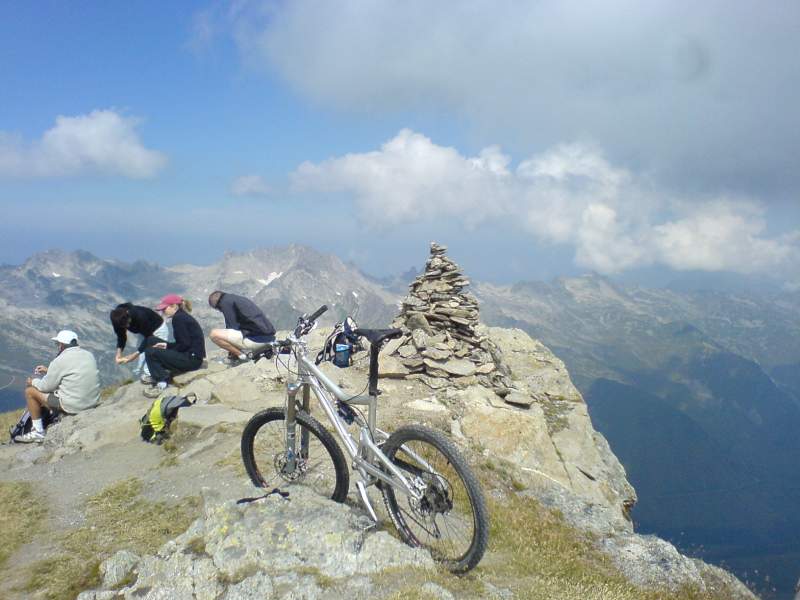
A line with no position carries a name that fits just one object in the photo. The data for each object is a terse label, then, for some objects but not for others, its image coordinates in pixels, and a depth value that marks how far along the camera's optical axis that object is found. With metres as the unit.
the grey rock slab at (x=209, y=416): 12.96
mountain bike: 6.08
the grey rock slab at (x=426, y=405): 15.98
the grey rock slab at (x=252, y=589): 5.58
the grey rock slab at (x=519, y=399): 18.27
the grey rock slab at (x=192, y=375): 17.16
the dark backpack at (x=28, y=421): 15.24
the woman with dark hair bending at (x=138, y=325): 16.09
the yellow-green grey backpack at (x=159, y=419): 13.13
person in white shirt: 14.77
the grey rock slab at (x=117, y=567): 6.59
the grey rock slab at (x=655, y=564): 7.89
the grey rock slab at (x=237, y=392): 15.27
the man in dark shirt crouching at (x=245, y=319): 15.59
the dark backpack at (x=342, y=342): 8.08
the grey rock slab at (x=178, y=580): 5.79
